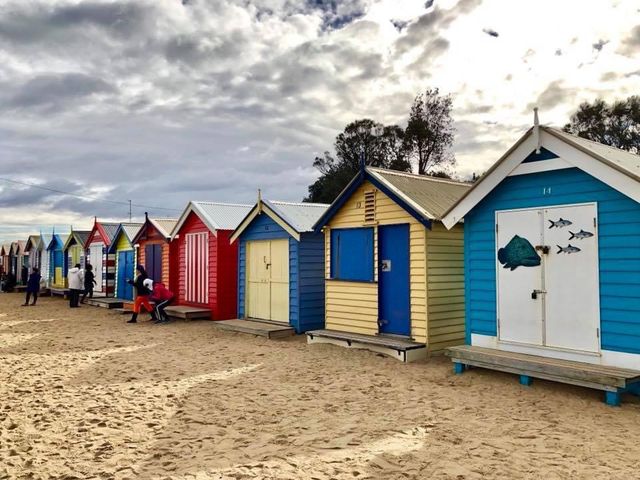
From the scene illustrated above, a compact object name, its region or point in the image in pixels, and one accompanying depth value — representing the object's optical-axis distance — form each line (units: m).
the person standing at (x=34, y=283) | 23.23
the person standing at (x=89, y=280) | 23.68
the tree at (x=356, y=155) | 43.22
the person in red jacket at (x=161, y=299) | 17.02
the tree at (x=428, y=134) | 43.59
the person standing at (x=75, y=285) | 22.22
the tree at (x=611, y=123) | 33.53
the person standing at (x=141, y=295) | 17.03
